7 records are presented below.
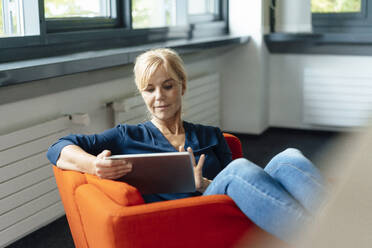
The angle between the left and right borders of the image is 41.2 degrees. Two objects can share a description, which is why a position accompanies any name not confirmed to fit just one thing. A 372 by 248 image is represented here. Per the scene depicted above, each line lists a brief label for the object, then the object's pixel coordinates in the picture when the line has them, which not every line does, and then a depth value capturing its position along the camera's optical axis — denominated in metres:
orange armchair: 1.38
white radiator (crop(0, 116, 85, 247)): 2.18
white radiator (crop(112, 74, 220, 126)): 2.94
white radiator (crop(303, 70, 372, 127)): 4.27
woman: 1.42
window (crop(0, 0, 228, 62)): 2.46
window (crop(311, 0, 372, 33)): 4.42
